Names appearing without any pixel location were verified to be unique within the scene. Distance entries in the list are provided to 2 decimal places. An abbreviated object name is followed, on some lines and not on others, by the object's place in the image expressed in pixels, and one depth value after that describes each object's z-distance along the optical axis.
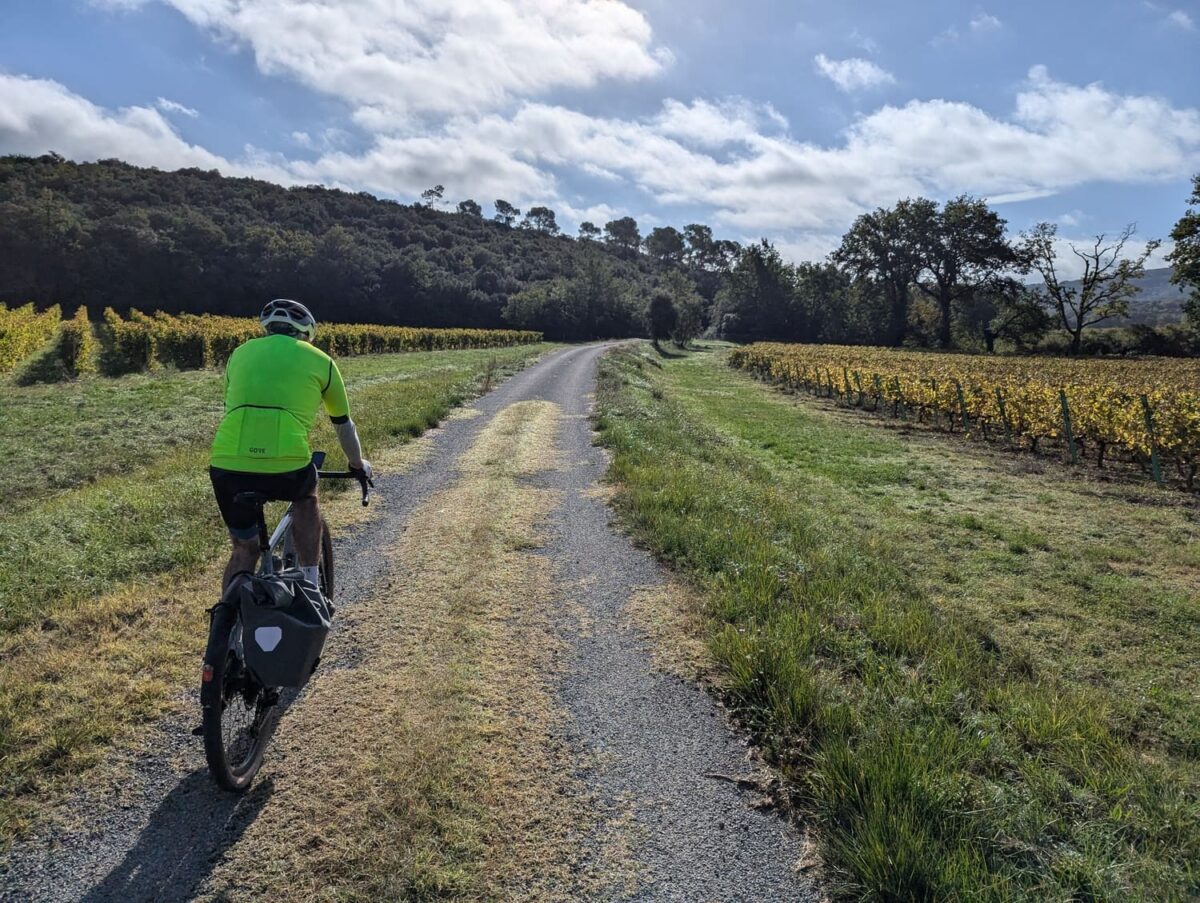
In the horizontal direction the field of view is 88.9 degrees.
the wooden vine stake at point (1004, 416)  16.33
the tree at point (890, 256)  78.00
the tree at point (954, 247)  71.56
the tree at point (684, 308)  71.38
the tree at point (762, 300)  85.50
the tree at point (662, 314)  69.25
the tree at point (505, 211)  161.31
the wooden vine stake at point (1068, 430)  14.27
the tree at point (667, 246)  173.62
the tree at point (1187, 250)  42.59
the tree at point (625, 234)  182.75
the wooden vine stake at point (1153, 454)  12.30
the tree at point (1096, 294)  57.44
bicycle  2.71
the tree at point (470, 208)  160.02
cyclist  3.22
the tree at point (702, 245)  166.06
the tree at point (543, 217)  174.12
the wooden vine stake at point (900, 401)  21.86
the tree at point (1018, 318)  64.81
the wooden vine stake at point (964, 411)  18.06
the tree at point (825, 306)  81.81
